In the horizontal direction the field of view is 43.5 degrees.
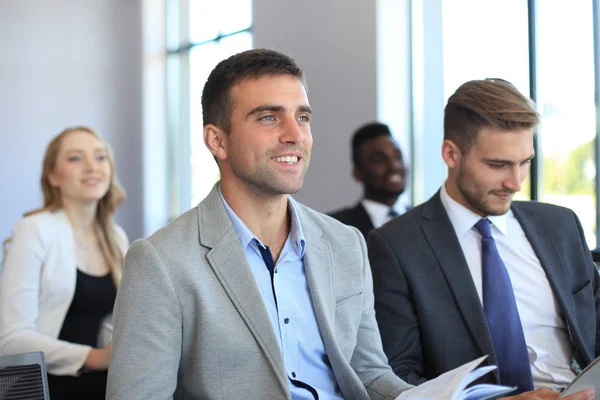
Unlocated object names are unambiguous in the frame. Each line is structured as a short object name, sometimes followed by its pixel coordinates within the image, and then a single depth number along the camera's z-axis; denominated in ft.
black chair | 5.59
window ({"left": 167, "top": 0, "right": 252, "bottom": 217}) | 23.90
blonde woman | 9.64
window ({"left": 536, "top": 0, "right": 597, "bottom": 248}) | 13.66
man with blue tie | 7.55
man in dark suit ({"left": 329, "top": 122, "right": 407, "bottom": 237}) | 13.30
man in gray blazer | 5.56
